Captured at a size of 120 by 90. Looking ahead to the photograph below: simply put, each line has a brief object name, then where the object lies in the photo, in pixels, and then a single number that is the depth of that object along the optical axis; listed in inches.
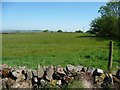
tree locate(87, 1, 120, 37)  449.5
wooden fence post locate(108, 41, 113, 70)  135.6
